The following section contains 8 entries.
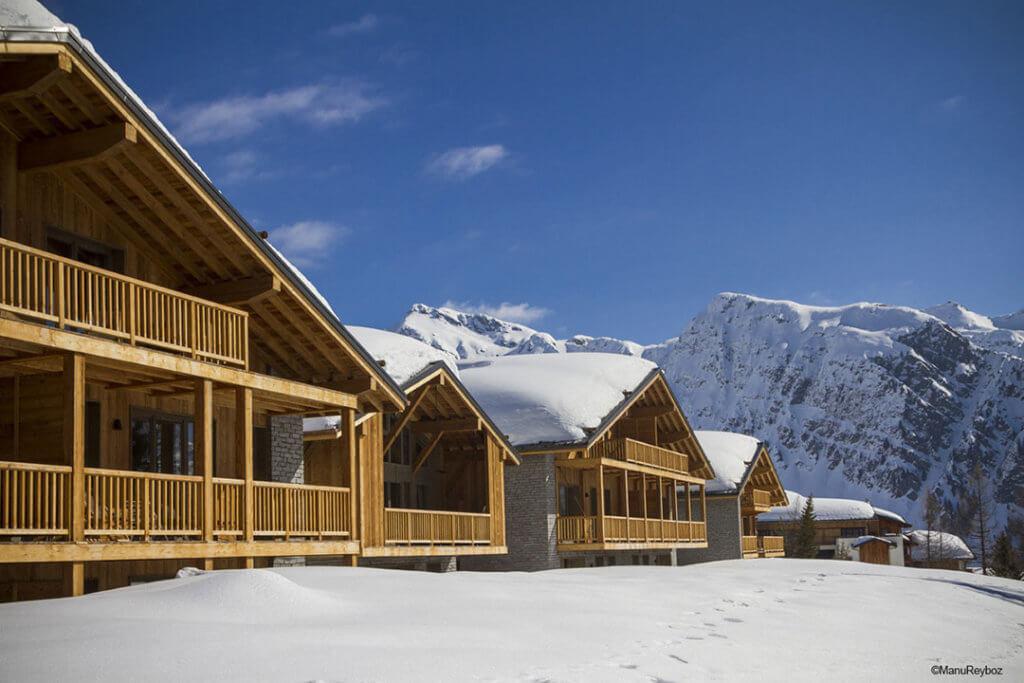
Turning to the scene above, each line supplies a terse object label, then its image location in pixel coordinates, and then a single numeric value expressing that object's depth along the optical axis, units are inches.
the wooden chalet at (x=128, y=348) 605.6
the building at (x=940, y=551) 3213.6
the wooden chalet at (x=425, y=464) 1020.5
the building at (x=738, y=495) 2081.7
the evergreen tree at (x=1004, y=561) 2216.2
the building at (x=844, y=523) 3289.9
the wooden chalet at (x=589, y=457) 1346.0
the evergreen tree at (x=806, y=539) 2598.4
